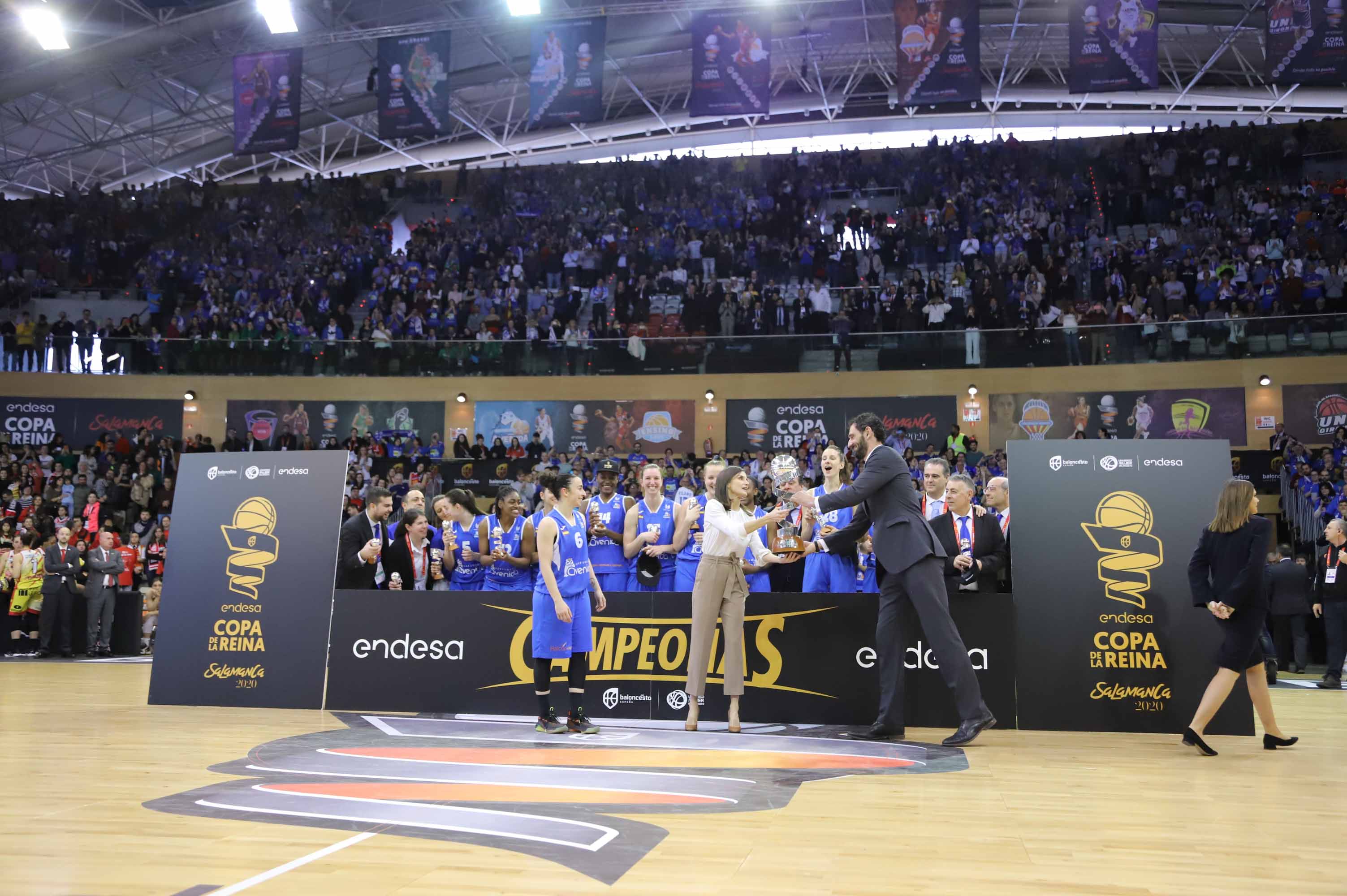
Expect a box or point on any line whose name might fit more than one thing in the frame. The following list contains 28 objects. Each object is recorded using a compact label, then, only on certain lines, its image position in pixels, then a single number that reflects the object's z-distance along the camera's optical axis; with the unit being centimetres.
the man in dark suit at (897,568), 708
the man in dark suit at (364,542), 882
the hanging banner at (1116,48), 1702
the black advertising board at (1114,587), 780
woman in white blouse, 755
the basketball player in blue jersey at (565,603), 732
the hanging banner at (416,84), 1858
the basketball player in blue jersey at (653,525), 891
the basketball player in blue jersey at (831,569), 866
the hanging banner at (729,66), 1809
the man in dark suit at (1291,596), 1234
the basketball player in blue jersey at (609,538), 916
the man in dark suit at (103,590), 1406
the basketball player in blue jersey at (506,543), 910
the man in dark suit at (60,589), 1402
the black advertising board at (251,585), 888
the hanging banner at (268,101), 1898
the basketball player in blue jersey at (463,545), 920
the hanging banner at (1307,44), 1631
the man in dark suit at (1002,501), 853
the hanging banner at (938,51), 1728
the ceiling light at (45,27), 1809
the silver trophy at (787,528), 757
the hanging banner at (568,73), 1783
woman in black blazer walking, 678
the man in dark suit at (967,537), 809
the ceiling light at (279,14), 1827
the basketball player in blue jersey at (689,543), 876
